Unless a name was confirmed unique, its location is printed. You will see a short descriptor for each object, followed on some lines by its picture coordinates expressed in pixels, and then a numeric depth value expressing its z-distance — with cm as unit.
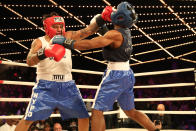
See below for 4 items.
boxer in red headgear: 202
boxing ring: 276
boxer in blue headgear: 212
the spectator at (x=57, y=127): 311
